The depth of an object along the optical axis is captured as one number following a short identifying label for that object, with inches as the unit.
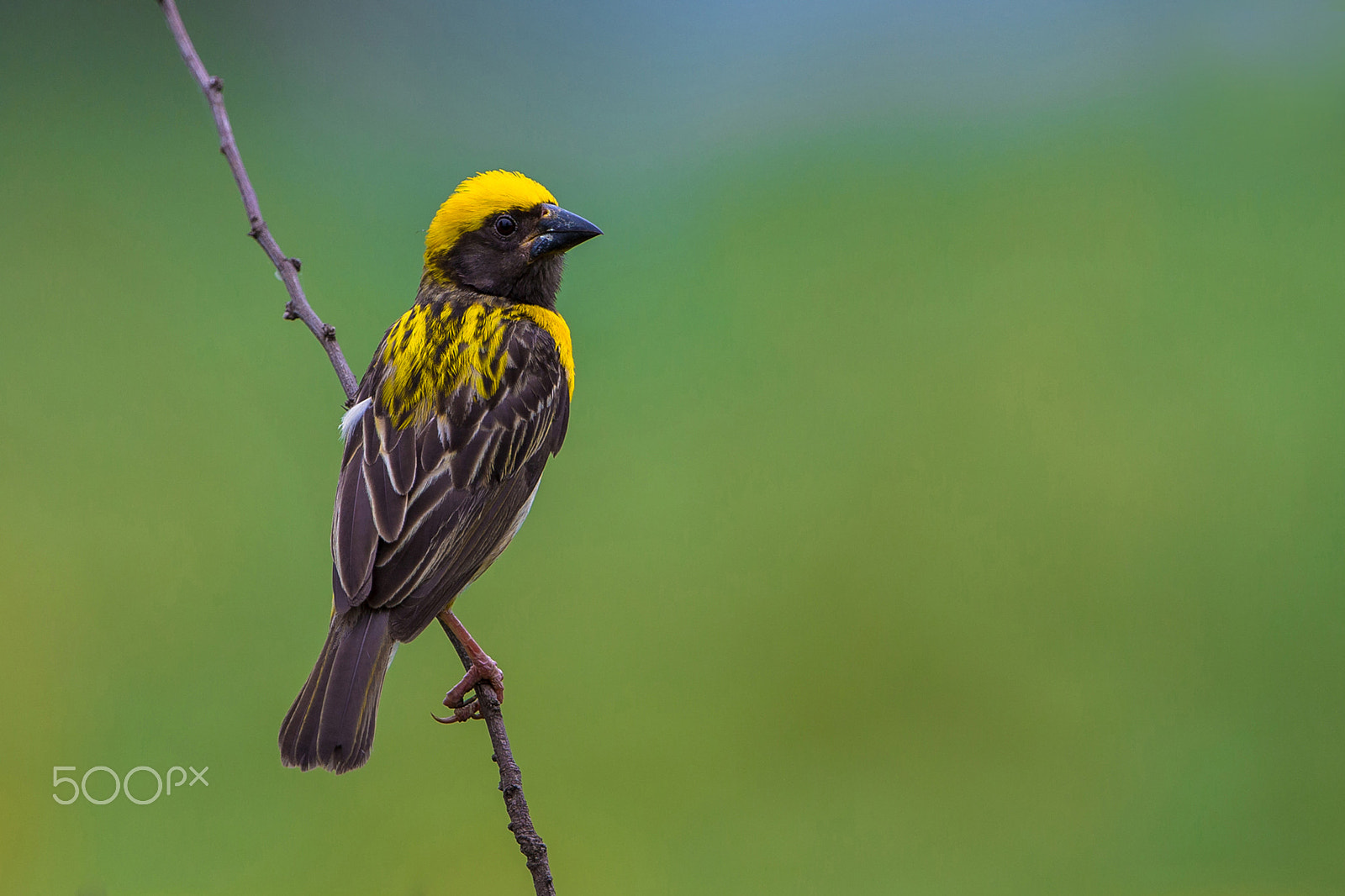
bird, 218.4
